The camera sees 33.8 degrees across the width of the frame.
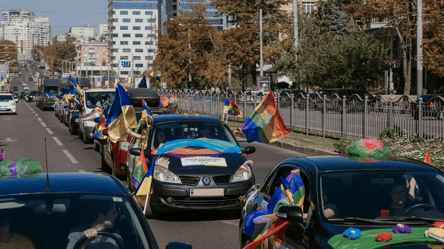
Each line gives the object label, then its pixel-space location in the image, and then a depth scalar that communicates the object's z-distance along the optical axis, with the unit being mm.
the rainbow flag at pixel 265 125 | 14234
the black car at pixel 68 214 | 4414
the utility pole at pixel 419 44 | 36656
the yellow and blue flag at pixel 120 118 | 13602
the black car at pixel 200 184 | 10234
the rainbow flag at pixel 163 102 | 20578
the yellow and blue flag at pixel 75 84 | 31536
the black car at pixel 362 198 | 5262
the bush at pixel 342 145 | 19344
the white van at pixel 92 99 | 27448
